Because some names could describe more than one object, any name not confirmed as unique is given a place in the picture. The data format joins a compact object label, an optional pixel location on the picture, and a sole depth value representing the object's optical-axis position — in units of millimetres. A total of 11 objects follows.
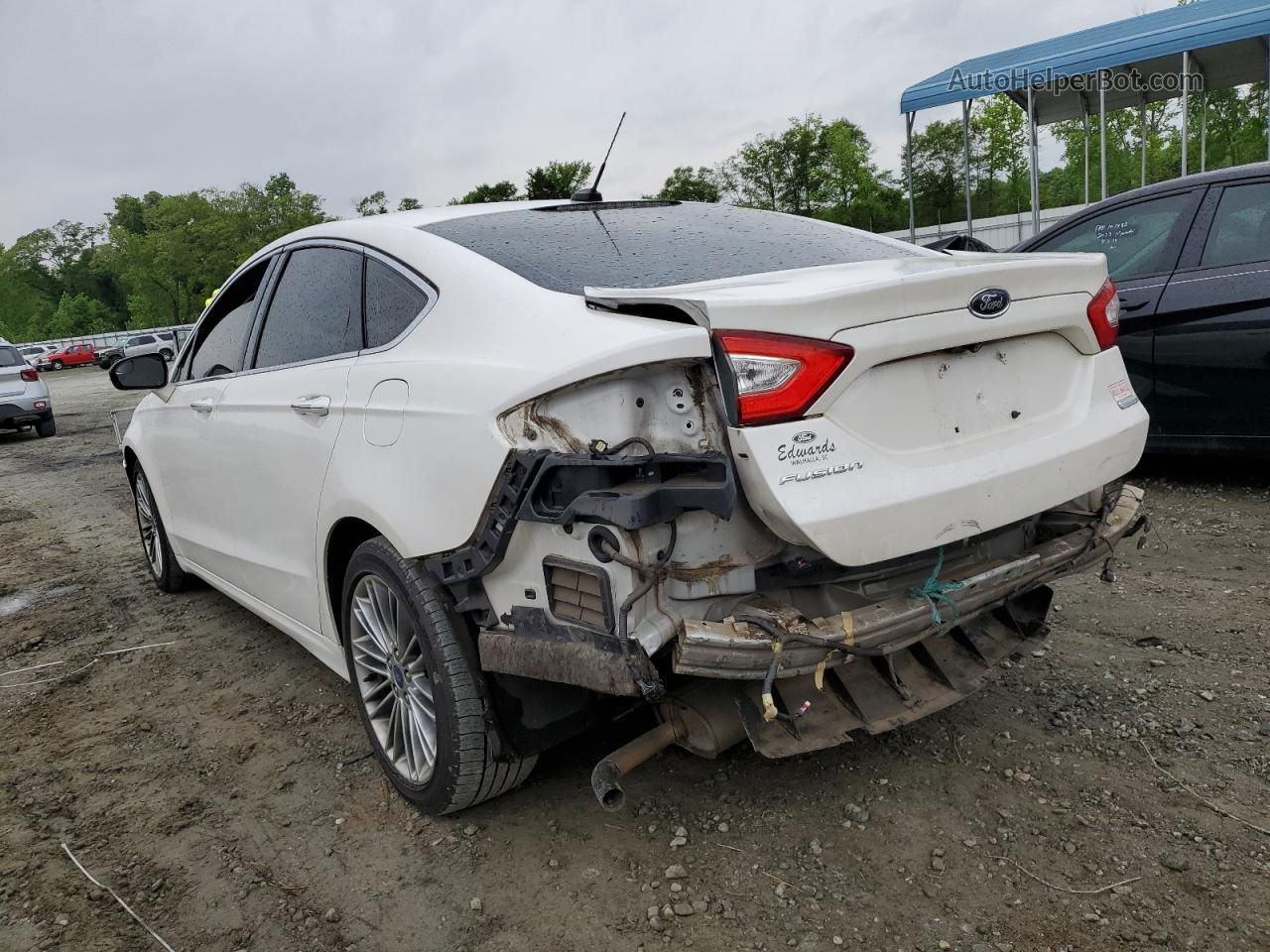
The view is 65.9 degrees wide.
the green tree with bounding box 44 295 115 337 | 77062
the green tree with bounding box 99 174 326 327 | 56156
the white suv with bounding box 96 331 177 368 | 40531
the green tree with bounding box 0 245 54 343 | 79688
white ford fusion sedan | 2102
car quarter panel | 2180
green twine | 2264
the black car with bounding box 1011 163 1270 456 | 4871
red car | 48781
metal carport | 12023
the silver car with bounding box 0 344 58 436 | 14703
